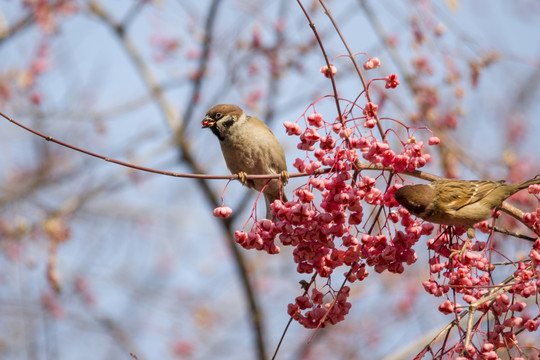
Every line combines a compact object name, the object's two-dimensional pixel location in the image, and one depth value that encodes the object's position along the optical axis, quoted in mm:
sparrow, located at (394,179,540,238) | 5527
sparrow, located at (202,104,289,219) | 9336
